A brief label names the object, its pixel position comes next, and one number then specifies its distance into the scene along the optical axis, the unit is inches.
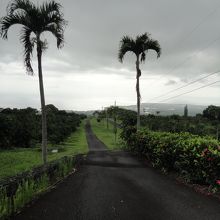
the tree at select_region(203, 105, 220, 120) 3662.4
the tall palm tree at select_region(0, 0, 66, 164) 410.0
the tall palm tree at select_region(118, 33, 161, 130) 773.3
